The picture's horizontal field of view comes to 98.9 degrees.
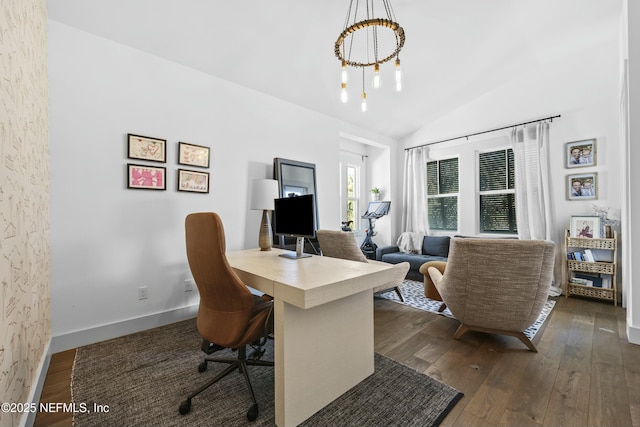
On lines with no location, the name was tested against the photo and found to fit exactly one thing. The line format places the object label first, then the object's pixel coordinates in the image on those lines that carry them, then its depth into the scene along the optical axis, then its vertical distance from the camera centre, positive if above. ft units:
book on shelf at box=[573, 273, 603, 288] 11.43 -2.76
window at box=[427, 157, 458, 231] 16.61 +1.28
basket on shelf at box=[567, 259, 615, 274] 10.94 -2.15
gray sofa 14.35 -2.26
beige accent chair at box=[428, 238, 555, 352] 6.69 -1.75
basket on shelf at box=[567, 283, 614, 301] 10.99 -3.22
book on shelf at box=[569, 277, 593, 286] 11.50 -2.87
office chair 4.65 -1.53
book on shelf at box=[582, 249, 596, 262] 11.37 -1.76
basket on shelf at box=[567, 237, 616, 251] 10.90 -1.18
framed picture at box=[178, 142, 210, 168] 9.33 +2.14
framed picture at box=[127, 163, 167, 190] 8.36 +1.22
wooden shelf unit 10.85 -2.19
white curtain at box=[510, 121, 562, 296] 12.82 +1.57
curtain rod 12.97 +4.54
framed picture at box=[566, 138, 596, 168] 11.94 +2.72
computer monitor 6.76 -0.08
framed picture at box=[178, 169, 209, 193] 9.34 +1.21
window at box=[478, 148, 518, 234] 14.58 +1.22
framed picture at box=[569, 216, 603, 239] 11.39 -0.54
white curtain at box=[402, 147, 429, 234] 17.21 +1.46
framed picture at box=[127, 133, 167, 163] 8.37 +2.13
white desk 4.56 -2.14
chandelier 6.98 +6.37
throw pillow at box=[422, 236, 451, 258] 15.02 -1.73
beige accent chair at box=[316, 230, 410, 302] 9.57 -1.20
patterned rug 8.95 -3.53
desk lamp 8.97 +0.49
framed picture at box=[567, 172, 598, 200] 11.87 +1.24
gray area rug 4.83 -3.59
